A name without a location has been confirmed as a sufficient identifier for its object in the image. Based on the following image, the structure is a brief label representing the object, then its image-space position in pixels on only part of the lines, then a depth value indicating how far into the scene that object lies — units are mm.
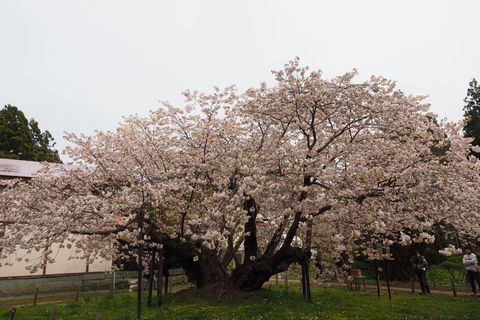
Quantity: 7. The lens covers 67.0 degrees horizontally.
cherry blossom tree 11000
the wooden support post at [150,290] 12847
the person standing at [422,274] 18312
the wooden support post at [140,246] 10853
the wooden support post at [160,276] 12655
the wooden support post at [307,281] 13461
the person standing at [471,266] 15594
